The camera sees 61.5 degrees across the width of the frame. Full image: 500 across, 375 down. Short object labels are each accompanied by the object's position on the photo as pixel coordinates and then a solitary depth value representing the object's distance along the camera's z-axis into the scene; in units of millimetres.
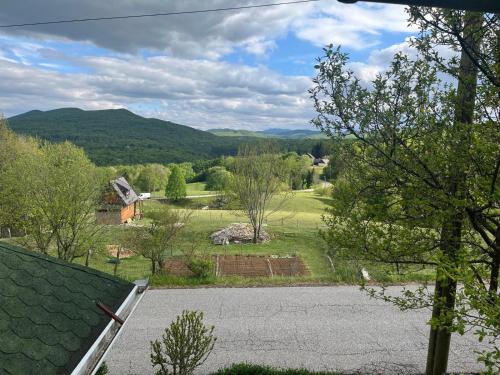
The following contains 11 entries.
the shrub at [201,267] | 16531
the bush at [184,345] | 7148
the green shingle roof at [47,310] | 3430
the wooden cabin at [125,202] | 44116
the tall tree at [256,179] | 34594
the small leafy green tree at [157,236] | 18533
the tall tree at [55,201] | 18062
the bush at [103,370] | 7645
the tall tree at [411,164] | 5289
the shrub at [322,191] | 60956
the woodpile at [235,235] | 34125
